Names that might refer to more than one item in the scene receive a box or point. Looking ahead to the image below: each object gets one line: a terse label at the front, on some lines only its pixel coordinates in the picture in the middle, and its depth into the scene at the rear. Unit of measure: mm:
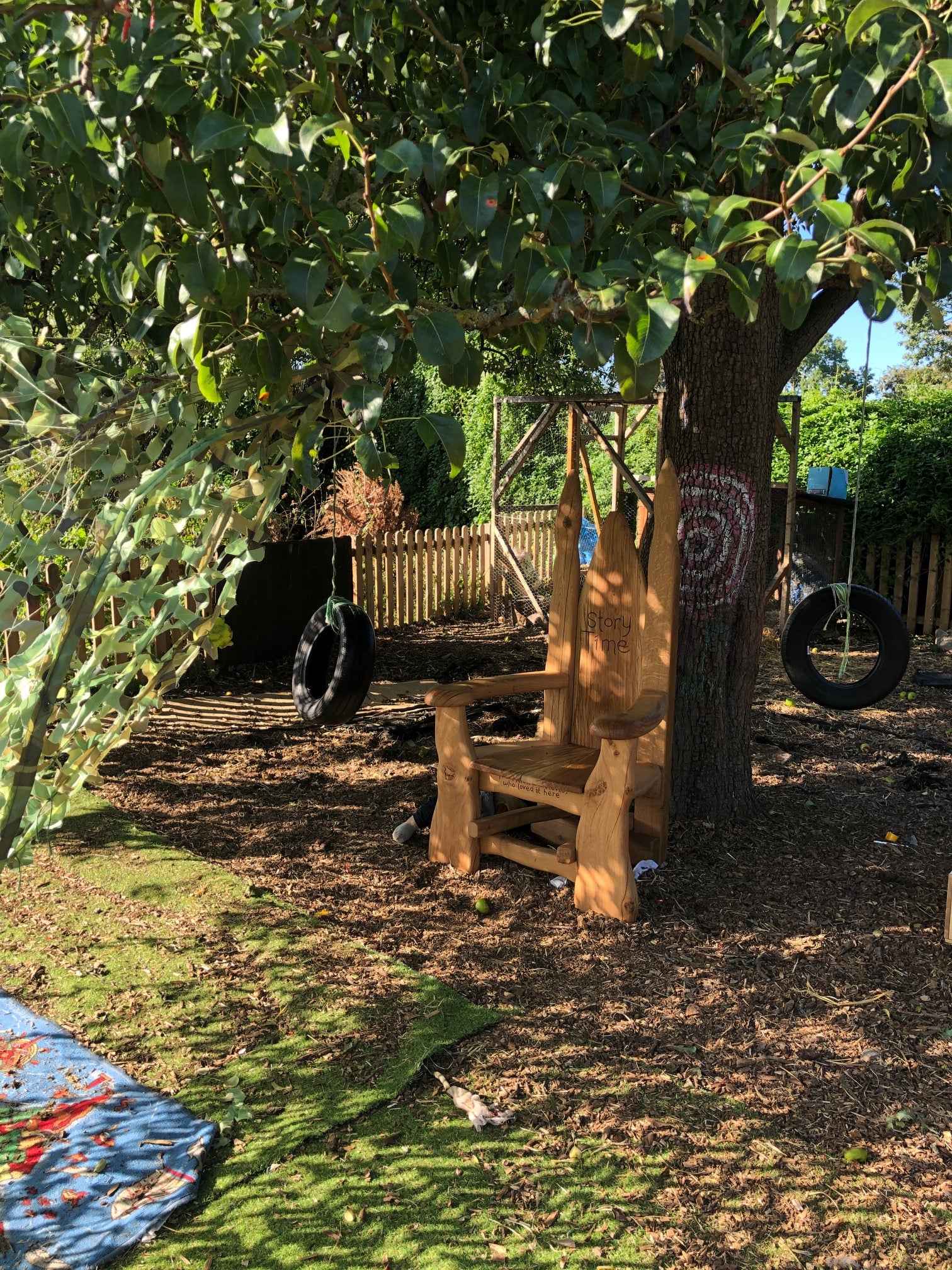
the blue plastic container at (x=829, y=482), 11336
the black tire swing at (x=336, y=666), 5309
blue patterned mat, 2334
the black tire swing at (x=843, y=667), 5711
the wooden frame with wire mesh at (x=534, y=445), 9242
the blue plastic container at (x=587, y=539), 14586
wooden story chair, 3961
